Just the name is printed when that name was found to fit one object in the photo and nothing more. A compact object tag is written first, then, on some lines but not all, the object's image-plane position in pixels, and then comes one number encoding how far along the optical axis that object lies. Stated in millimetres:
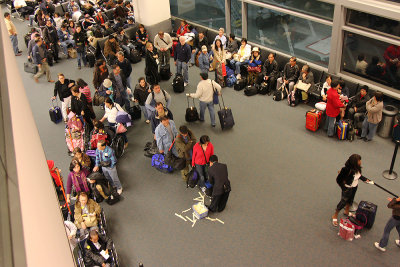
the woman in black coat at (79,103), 10164
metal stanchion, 8734
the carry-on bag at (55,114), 11610
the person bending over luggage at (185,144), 8609
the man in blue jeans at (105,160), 8586
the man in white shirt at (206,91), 10203
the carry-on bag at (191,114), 11007
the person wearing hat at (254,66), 12328
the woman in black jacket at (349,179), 7082
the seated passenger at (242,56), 12742
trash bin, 9578
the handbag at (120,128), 9891
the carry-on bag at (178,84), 12445
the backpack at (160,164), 9453
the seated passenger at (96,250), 7262
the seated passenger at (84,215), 7812
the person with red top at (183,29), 14641
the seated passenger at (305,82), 11086
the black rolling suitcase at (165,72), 13219
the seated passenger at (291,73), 11375
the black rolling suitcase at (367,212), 7504
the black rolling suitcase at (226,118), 10461
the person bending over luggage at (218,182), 7625
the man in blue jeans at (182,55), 12516
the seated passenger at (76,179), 8336
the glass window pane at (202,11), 14706
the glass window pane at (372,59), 10070
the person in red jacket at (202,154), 8125
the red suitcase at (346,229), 7469
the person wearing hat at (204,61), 12188
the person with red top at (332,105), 9398
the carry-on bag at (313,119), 10117
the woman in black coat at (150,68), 12172
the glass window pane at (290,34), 11817
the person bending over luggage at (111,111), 9844
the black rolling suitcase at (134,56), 14492
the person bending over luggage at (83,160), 8539
